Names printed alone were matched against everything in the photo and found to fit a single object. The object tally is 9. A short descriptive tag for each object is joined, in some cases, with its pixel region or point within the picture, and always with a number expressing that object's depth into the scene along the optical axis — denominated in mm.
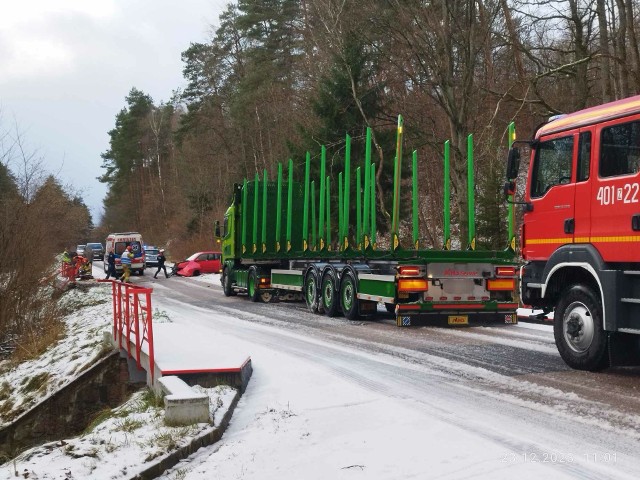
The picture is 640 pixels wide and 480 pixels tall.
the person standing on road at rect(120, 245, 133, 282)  26272
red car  38812
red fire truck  7285
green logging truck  12711
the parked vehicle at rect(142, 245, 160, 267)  47344
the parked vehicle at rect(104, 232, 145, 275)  39969
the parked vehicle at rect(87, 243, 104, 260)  63759
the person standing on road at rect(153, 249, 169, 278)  38375
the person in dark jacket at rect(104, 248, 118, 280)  33125
